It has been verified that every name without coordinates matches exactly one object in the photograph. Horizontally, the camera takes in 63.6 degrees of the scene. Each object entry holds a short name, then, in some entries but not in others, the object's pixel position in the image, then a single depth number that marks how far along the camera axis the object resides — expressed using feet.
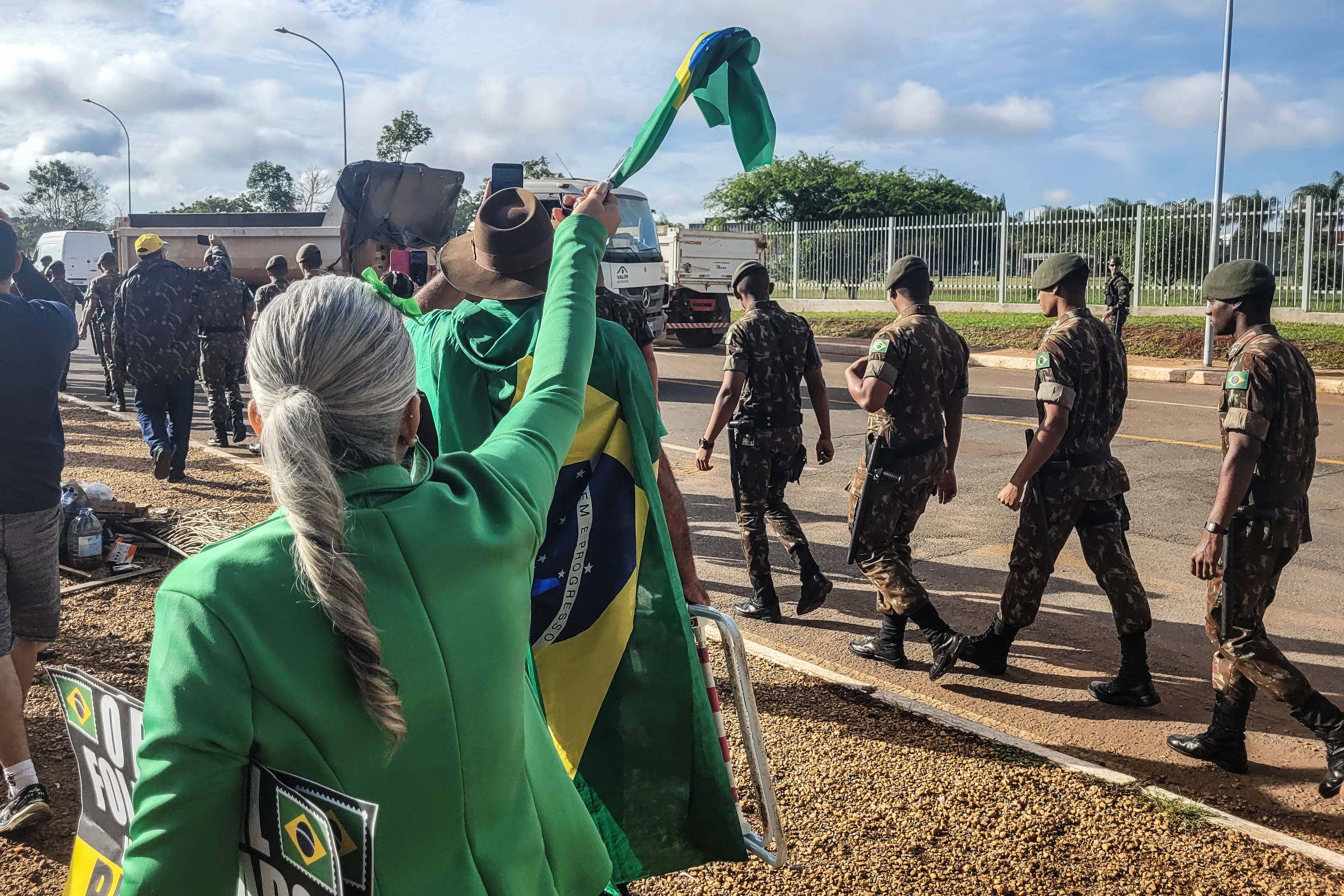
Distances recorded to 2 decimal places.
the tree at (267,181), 193.77
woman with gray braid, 4.03
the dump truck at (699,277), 68.03
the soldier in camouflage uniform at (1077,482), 15.46
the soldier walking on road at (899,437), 16.85
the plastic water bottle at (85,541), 20.90
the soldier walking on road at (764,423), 19.40
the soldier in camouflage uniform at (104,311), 39.91
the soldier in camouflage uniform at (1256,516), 13.01
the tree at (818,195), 127.75
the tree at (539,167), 125.77
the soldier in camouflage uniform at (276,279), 35.37
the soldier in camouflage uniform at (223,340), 34.53
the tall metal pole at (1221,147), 57.41
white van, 94.84
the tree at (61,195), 236.22
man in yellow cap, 30.14
